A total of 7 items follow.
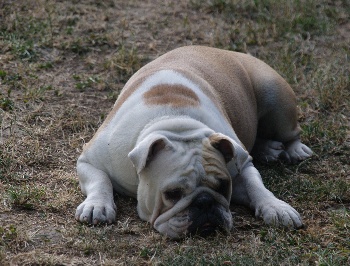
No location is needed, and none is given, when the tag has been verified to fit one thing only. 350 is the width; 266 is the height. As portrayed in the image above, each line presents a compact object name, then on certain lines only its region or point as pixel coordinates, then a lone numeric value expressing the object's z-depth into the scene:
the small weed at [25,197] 11.11
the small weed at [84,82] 16.23
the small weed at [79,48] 17.66
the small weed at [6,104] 14.70
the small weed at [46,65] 16.72
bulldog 10.20
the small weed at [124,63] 16.78
